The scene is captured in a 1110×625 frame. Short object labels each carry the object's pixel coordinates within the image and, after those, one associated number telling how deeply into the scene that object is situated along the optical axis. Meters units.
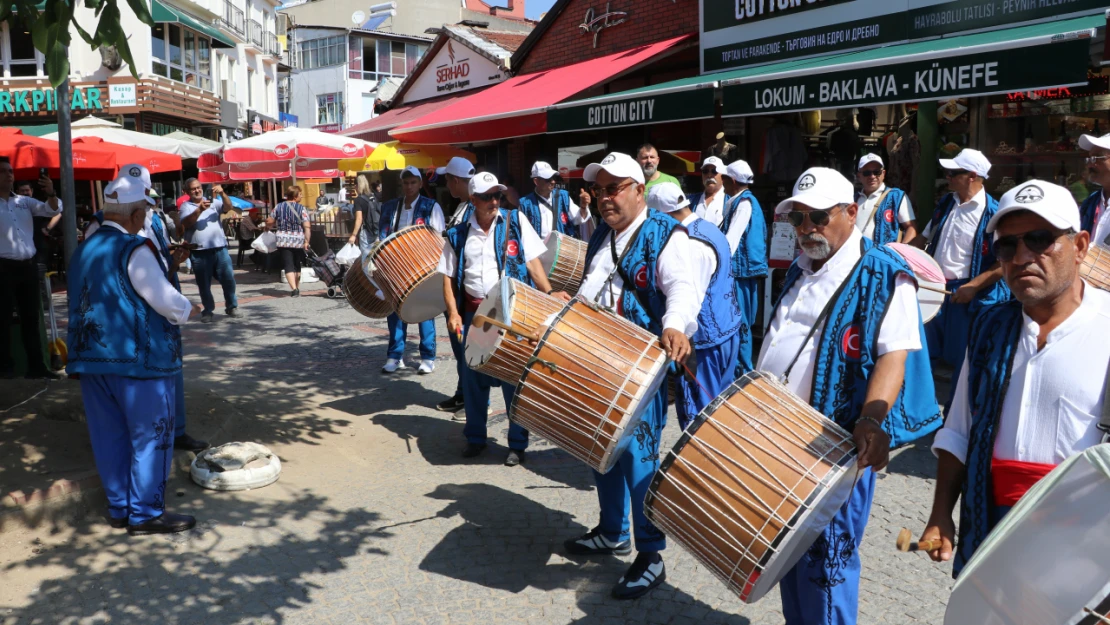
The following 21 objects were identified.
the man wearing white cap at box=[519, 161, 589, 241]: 9.27
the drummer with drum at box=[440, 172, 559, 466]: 6.19
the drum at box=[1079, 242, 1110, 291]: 4.68
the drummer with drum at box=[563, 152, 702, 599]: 4.09
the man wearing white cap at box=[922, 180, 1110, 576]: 2.28
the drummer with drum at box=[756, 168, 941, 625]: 2.96
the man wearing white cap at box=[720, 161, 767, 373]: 7.86
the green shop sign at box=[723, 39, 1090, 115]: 6.29
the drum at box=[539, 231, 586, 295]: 7.60
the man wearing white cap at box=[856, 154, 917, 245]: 7.65
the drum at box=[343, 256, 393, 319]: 7.45
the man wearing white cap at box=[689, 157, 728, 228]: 8.37
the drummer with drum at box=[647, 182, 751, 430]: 4.38
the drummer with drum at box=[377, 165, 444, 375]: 8.45
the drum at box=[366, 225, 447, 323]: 6.58
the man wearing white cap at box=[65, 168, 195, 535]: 4.70
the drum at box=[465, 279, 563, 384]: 4.28
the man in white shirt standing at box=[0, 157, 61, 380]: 8.55
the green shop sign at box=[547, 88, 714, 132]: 9.30
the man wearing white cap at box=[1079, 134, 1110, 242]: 5.77
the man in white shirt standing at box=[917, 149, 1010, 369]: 6.37
